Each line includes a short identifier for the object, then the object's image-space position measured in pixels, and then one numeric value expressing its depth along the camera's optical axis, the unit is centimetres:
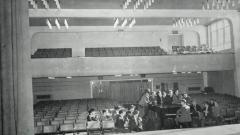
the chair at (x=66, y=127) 963
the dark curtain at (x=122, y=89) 2292
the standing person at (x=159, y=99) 1376
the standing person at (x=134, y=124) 995
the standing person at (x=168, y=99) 1336
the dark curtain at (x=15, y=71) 383
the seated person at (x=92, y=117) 1012
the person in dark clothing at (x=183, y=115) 970
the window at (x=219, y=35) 2183
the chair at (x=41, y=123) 1061
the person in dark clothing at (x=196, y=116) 1188
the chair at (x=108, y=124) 980
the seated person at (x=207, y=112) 1218
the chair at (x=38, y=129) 976
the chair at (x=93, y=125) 952
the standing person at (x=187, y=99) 1270
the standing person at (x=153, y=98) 1373
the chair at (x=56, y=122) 1054
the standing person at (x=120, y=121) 1008
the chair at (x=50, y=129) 978
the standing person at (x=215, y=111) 1188
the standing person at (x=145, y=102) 1321
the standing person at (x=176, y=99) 1323
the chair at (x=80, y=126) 970
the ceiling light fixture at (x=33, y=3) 1515
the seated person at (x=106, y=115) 1071
